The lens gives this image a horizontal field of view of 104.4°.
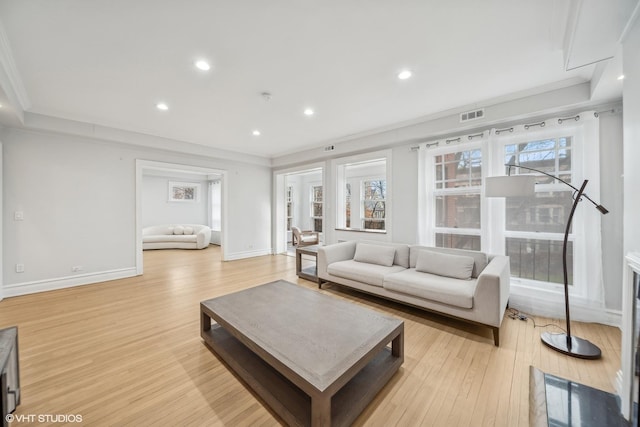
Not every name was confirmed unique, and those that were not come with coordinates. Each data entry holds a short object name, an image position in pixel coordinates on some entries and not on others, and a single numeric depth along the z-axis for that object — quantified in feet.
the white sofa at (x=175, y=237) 25.61
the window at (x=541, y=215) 9.89
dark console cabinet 3.93
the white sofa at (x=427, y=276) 7.92
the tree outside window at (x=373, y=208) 20.35
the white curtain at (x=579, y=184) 8.89
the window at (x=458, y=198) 11.93
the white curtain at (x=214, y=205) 30.27
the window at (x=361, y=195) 17.60
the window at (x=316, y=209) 29.27
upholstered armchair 23.76
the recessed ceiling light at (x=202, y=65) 7.78
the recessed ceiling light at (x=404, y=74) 8.39
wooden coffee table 4.76
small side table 14.49
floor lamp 7.19
